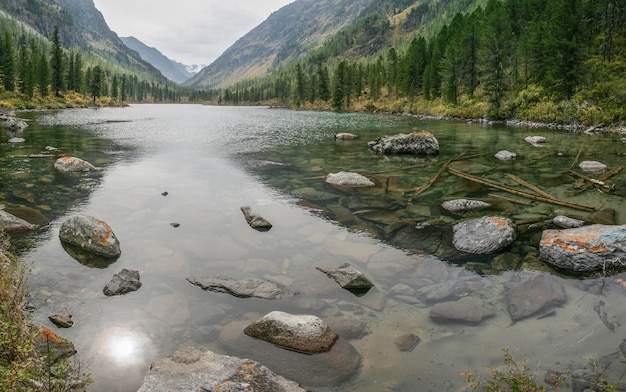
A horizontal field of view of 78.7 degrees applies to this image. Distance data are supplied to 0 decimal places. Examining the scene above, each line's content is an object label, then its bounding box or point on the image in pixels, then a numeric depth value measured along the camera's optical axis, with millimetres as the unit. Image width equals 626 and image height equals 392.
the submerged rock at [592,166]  22609
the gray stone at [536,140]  35875
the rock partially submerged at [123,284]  8945
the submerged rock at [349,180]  19500
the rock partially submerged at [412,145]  30984
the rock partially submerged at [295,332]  7027
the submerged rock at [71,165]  22328
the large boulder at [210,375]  5387
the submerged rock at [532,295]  8328
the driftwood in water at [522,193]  15013
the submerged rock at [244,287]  9016
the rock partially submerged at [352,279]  9320
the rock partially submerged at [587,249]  9852
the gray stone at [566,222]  12620
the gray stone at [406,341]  7117
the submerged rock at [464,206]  15174
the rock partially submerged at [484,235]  11406
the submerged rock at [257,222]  13562
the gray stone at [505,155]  27209
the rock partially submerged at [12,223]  12314
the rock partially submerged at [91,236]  11137
